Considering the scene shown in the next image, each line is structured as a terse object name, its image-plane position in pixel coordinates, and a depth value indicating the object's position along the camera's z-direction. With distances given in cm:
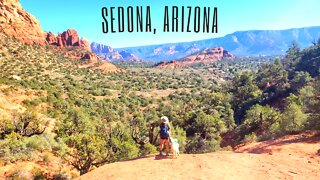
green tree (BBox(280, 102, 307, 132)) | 2206
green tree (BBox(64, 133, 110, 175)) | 1589
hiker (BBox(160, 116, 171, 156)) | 1173
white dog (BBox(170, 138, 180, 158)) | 1170
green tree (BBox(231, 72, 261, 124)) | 4894
